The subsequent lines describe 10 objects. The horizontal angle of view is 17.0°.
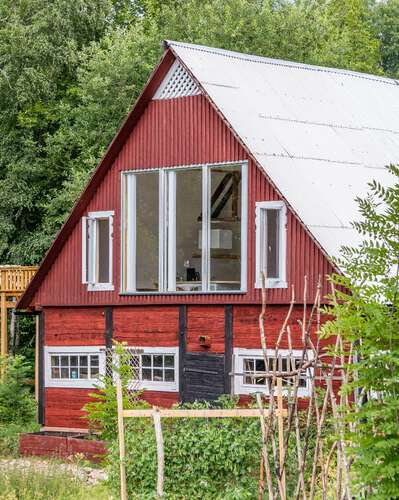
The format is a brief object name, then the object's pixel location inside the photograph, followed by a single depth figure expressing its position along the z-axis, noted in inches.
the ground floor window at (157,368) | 964.0
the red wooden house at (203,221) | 903.1
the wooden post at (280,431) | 423.8
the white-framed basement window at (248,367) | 902.4
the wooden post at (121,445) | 535.2
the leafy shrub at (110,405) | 884.6
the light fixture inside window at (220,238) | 961.5
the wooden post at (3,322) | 1446.9
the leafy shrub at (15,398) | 1088.2
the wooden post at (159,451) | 517.5
